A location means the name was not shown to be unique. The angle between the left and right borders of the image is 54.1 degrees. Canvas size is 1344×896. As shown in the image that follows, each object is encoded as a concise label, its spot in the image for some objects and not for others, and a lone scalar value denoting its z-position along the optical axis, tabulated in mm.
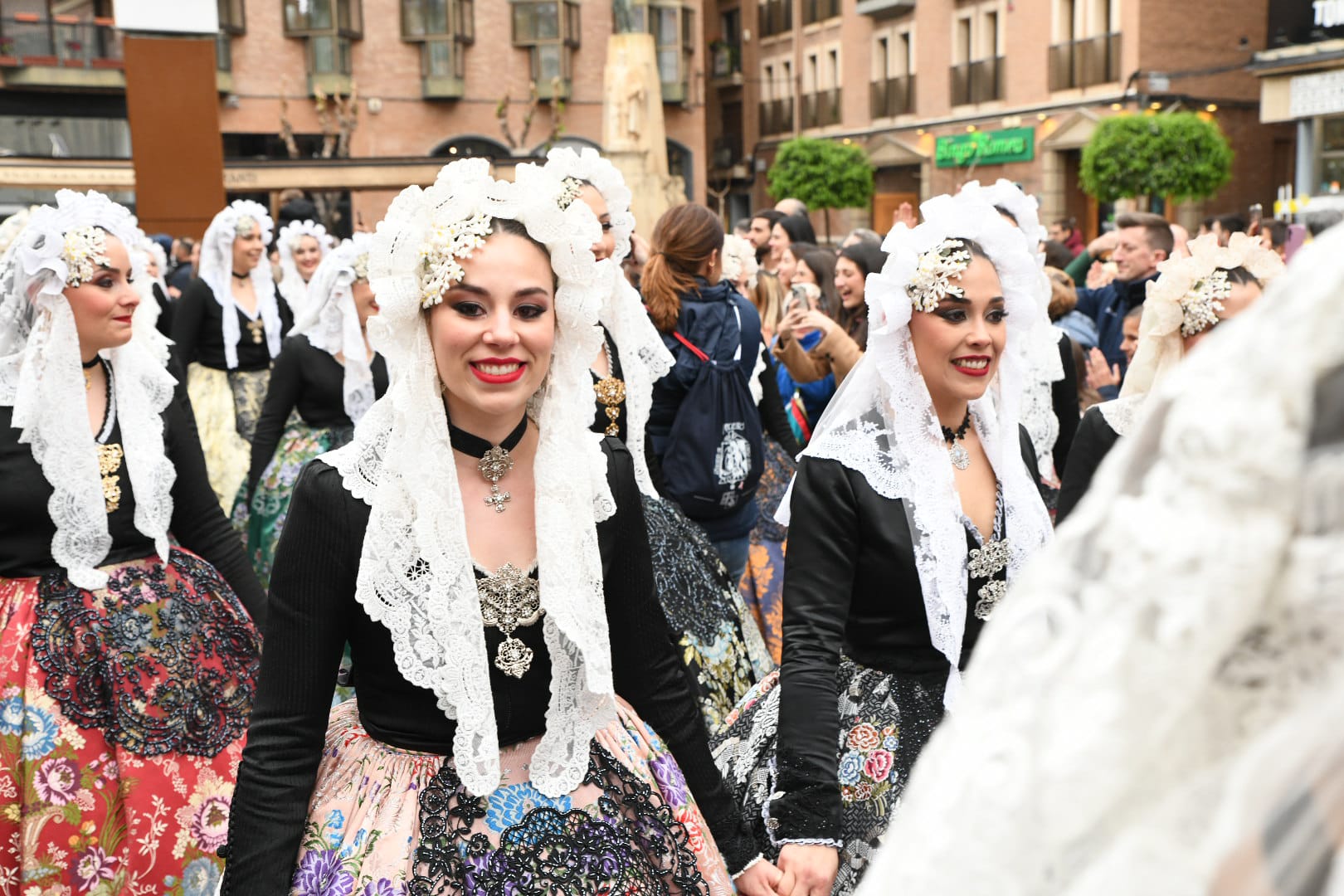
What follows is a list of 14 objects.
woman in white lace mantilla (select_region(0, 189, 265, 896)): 3688
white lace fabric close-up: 854
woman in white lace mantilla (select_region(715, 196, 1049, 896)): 2758
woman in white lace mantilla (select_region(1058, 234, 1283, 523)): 3805
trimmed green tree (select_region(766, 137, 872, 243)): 33125
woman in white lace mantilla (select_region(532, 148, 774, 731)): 4629
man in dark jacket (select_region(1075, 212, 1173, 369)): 7383
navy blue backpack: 5328
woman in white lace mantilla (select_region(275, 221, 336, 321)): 9180
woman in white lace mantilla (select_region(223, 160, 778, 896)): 2371
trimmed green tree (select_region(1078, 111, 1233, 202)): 21547
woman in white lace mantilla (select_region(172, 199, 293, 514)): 8320
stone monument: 24312
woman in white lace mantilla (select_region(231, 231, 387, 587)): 6570
